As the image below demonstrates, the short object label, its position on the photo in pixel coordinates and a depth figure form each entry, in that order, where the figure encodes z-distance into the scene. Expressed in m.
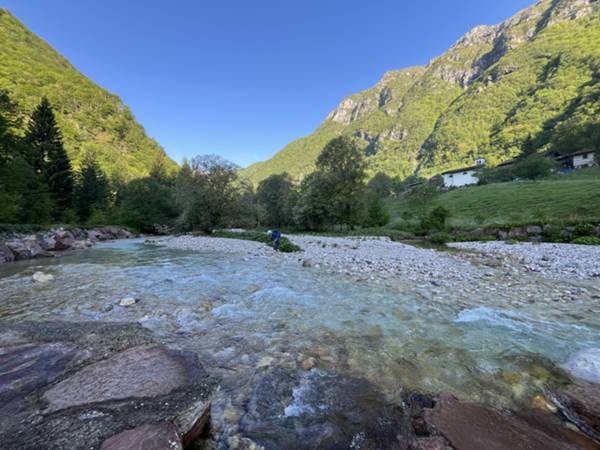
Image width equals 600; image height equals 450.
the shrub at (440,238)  19.69
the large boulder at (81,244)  17.09
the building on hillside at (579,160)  52.37
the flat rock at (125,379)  1.99
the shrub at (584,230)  14.70
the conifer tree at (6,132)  22.91
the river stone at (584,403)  2.06
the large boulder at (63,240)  15.46
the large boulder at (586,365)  2.79
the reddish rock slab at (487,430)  1.75
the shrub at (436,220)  23.68
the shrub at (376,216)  32.66
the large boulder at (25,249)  11.83
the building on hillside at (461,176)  72.75
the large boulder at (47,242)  14.85
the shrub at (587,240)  13.54
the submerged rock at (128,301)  5.23
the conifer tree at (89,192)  36.56
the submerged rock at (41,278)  7.20
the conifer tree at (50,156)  31.69
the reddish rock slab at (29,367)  2.07
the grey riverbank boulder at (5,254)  10.86
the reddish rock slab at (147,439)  1.44
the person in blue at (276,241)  14.93
